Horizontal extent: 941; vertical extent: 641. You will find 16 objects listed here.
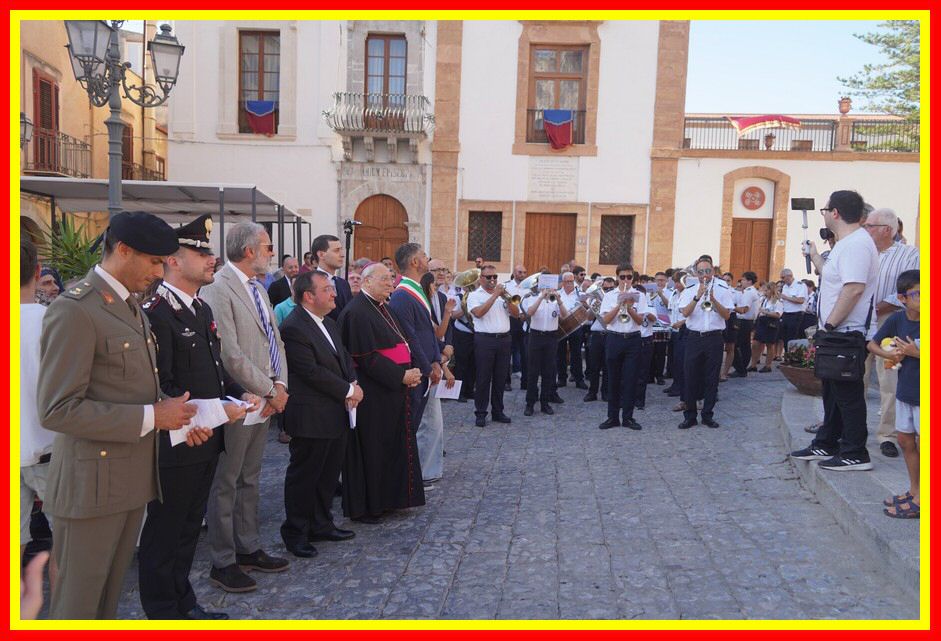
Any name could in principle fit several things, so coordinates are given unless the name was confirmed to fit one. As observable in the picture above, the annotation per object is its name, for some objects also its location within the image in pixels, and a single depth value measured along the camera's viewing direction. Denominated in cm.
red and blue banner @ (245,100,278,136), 2039
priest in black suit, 448
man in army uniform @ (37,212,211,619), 262
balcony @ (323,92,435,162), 2019
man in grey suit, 397
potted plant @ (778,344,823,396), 881
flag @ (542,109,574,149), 2044
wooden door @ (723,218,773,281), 2117
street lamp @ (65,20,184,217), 779
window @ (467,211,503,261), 2119
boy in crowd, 441
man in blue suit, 582
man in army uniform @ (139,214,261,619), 331
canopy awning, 1129
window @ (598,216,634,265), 2112
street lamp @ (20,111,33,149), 1427
